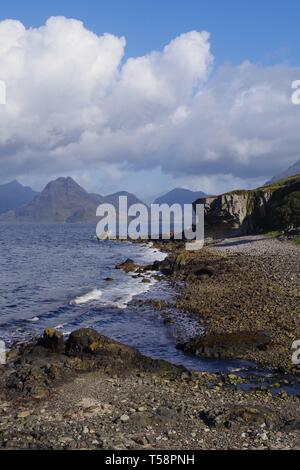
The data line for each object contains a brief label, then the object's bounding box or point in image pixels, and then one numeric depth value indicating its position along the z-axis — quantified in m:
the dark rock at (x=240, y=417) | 15.16
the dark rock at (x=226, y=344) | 24.23
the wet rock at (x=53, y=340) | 24.50
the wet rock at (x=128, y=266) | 66.81
